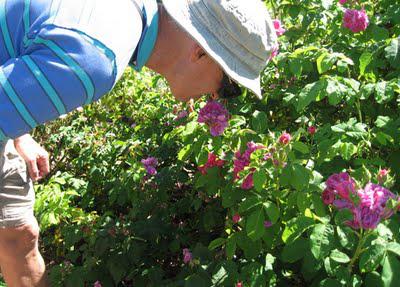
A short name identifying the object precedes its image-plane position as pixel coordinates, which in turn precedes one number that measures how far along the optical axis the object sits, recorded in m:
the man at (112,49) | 1.22
